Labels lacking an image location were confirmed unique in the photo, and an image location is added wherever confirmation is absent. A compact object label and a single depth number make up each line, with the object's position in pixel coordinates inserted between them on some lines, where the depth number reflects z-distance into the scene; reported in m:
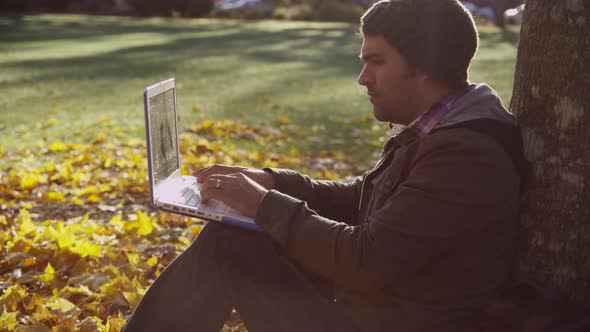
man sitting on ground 1.73
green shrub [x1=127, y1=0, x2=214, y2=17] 29.98
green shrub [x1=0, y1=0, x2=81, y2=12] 27.48
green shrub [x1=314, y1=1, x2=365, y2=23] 28.98
